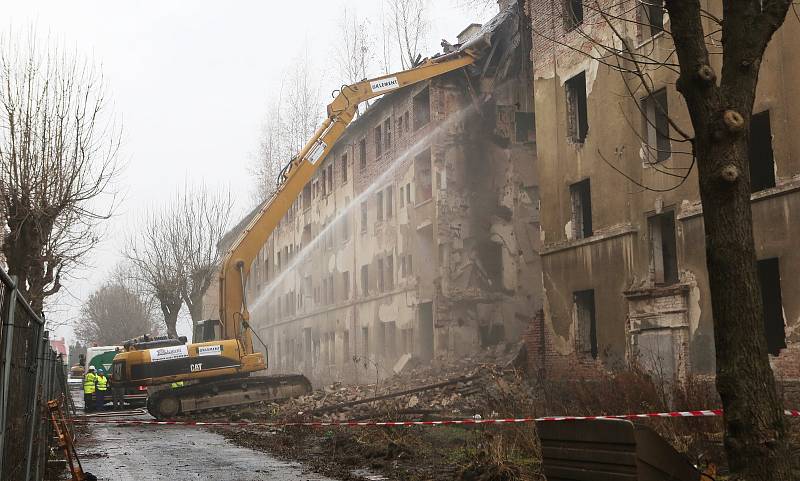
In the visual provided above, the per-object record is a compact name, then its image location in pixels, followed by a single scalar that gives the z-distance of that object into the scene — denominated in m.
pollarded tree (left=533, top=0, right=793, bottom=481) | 5.84
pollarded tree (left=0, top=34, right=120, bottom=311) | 19.48
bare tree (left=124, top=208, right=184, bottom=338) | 52.41
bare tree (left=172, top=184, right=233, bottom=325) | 51.96
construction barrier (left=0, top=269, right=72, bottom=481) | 4.56
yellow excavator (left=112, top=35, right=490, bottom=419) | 23.89
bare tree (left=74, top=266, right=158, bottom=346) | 92.69
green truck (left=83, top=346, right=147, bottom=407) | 37.38
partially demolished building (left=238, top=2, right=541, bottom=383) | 28.59
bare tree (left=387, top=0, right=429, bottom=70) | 43.81
